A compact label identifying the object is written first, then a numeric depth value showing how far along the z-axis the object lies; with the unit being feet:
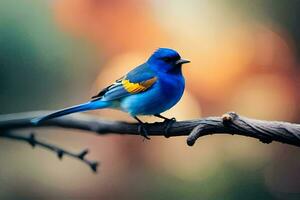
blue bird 9.50
